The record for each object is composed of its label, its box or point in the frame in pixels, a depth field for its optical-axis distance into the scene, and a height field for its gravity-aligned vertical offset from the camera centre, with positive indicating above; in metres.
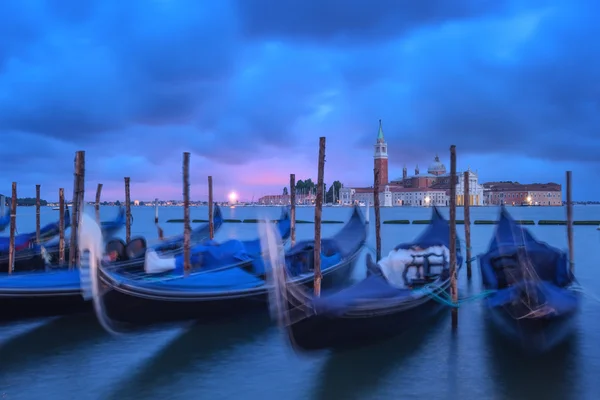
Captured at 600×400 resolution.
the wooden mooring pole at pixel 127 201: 12.03 +0.09
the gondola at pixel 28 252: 9.35 -0.85
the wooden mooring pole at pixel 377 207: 10.70 -0.07
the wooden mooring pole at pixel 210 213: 11.66 -0.18
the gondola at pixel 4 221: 14.38 -0.40
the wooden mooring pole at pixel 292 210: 10.80 -0.11
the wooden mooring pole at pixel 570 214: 7.67 -0.16
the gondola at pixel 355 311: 4.56 -1.01
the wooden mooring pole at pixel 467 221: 9.77 -0.34
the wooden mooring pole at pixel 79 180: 7.65 +0.37
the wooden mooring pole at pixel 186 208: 7.64 -0.04
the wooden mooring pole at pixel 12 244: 8.72 -0.63
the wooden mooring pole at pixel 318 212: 6.27 -0.10
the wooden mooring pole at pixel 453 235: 6.07 -0.38
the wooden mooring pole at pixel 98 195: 12.91 +0.25
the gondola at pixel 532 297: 5.28 -1.00
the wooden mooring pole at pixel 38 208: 11.56 -0.04
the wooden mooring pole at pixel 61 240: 9.16 -0.59
